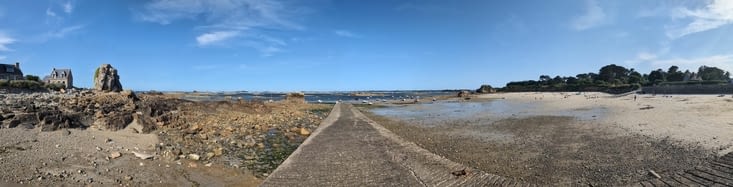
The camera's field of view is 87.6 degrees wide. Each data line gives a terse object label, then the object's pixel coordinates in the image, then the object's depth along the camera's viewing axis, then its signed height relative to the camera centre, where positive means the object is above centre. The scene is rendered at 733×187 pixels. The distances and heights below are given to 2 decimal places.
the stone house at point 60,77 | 36.00 +1.44
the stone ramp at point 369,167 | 8.59 -1.98
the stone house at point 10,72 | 34.25 +1.89
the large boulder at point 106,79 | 24.86 +0.82
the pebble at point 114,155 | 10.02 -1.67
